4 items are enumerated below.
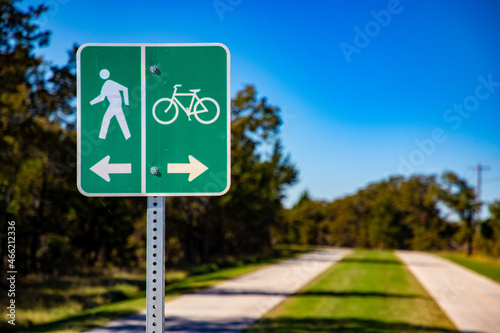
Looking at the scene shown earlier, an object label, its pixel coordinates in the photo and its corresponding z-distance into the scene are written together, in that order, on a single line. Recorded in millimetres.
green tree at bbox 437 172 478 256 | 74554
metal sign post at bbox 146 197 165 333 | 3718
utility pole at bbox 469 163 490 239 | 68444
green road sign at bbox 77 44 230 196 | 3761
